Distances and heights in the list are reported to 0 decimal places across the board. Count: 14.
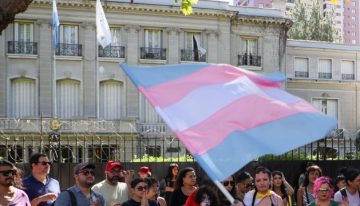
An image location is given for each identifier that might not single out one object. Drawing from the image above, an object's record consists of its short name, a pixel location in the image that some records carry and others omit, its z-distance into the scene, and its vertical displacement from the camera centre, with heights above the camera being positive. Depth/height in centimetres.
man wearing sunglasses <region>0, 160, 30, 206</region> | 895 -82
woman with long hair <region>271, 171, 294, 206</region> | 1253 -115
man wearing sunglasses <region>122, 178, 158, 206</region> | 945 -93
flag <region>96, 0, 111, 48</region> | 3753 +322
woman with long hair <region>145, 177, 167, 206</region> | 965 -89
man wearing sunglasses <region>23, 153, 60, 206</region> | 1041 -89
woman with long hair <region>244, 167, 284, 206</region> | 996 -99
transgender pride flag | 636 -6
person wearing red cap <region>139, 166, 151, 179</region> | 1333 -100
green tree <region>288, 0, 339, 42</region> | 7535 +667
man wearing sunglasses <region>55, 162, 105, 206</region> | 910 -89
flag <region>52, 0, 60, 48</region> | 3803 +346
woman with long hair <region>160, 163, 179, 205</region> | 1405 -117
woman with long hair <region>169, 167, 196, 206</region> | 1077 -99
